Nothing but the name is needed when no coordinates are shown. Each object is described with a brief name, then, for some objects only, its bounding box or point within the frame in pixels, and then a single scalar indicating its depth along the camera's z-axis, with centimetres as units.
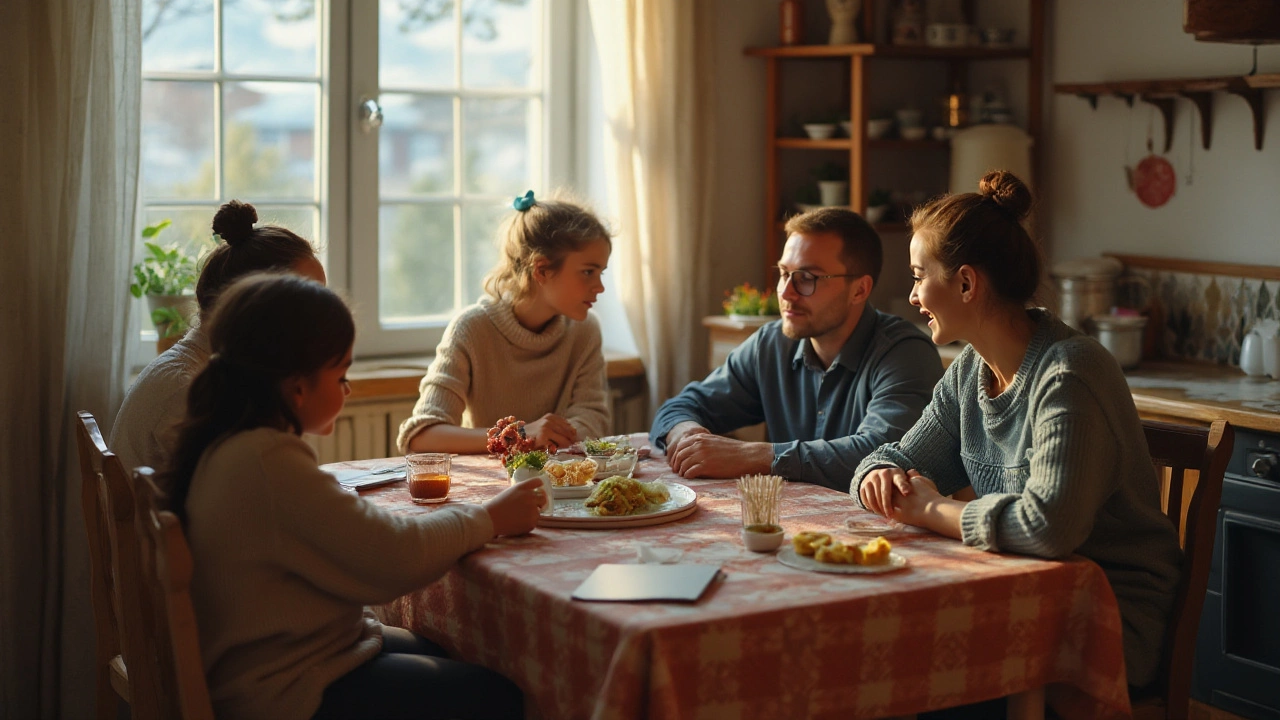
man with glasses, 253
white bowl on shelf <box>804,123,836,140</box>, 424
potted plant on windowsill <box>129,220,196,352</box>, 342
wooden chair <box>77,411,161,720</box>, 193
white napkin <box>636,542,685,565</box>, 188
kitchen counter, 304
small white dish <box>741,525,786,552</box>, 193
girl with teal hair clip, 301
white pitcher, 344
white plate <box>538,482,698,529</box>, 211
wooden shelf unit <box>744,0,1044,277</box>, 411
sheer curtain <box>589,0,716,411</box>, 410
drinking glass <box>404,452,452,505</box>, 226
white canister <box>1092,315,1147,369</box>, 372
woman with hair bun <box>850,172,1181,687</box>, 194
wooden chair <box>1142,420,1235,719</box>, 205
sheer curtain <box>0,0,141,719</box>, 307
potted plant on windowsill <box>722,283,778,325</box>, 410
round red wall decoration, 391
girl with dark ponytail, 178
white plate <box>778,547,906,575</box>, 182
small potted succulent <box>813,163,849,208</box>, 427
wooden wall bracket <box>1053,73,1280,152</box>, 350
